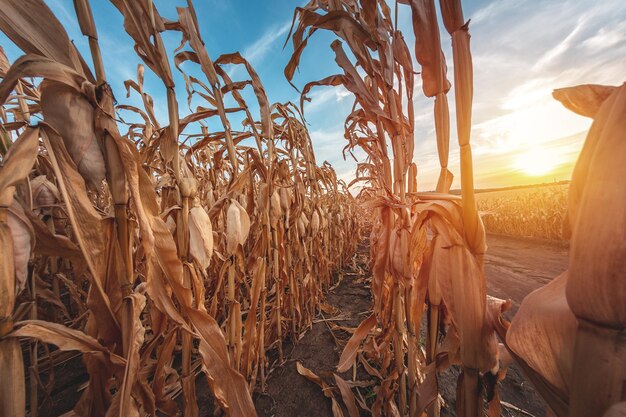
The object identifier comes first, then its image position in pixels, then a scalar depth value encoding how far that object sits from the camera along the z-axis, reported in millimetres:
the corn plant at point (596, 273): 318
